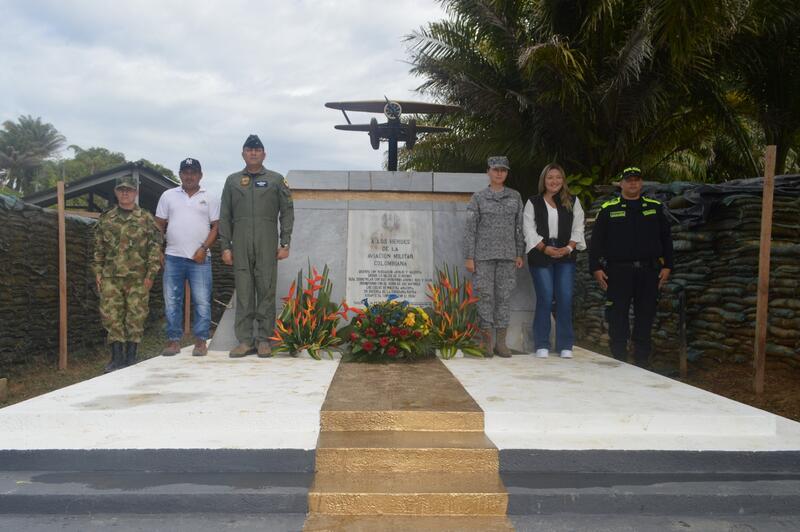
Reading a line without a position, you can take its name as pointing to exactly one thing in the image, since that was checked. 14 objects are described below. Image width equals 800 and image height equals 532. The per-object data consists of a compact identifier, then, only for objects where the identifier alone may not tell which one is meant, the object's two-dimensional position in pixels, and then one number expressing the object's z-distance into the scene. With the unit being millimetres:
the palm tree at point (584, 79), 8633
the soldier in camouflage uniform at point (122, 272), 5262
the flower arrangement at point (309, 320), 5289
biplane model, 6777
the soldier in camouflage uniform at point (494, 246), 5262
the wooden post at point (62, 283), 7559
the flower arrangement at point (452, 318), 5379
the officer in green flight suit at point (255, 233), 5203
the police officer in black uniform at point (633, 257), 5199
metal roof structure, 13766
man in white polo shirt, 5219
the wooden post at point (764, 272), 5309
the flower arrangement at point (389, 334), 4922
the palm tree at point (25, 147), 45156
